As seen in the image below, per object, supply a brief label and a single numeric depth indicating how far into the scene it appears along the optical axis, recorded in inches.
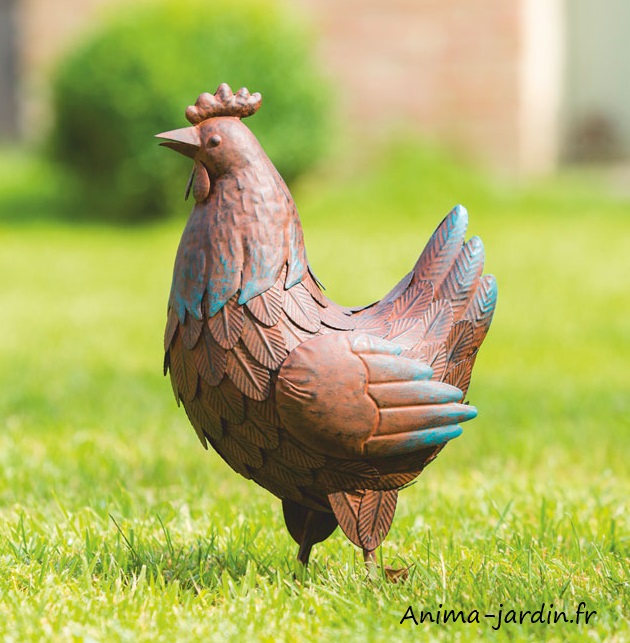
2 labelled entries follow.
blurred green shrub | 821.2
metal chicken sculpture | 199.9
